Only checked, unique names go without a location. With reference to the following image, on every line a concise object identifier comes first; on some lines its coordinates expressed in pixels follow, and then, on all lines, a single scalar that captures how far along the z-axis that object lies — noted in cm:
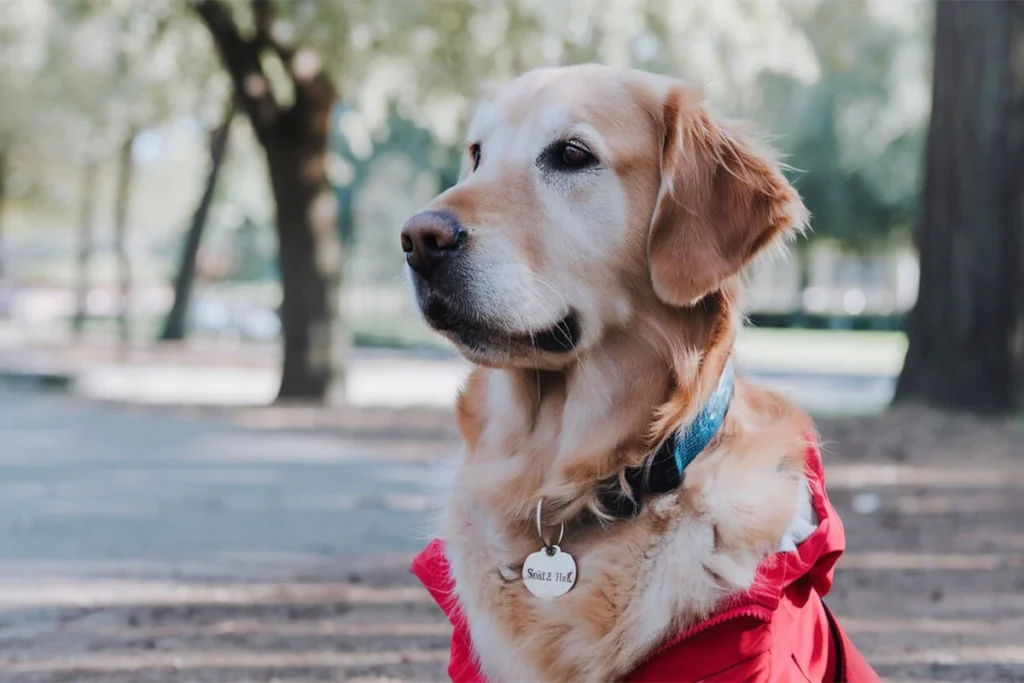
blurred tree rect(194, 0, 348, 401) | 1255
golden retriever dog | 255
